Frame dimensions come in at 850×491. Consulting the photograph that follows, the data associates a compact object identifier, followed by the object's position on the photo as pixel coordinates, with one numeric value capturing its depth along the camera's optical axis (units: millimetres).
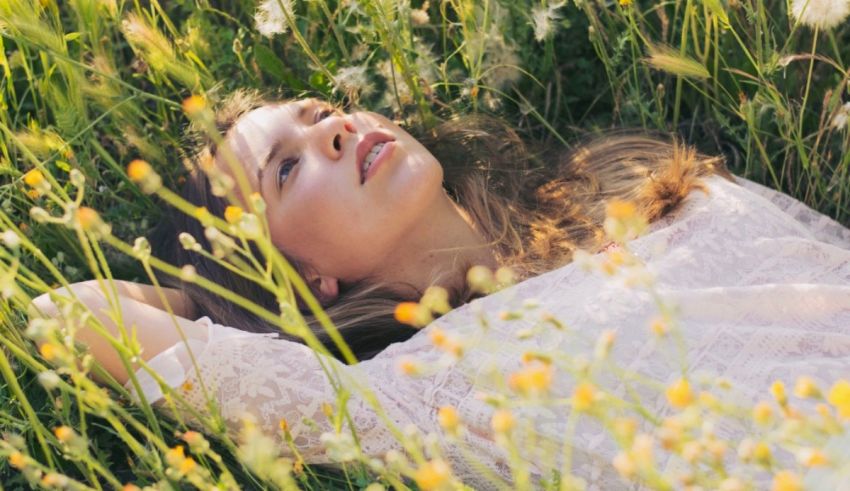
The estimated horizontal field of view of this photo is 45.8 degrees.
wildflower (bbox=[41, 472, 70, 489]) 992
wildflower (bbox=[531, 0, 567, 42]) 2090
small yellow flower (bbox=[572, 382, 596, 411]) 863
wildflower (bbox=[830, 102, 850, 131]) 1950
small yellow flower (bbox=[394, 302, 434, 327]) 907
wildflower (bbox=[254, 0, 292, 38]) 2021
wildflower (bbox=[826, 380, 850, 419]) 781
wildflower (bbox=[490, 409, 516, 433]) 889
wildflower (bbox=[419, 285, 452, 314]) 952
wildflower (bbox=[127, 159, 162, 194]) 956
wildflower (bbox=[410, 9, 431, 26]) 2201
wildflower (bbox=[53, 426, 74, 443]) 1019
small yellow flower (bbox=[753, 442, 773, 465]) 827
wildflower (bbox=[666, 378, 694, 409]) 846
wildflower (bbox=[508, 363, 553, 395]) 857
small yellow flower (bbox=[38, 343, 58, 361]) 1070
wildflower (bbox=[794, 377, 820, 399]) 847
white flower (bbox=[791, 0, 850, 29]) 1797
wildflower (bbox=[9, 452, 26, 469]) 1010
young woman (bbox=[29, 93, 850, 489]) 1738
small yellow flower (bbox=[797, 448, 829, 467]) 810
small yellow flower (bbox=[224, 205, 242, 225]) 1003
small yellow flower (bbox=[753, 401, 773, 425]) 830
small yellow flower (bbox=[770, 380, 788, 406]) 909
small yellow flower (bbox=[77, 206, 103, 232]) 1032
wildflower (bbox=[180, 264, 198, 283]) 1044
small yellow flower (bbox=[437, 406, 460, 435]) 898
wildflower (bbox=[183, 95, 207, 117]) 972
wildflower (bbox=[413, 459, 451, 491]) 841
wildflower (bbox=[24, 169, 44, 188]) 1064
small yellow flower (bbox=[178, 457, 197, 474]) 1033
